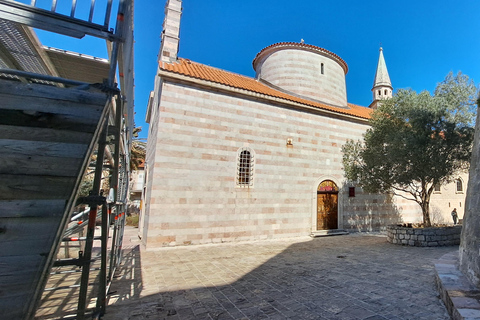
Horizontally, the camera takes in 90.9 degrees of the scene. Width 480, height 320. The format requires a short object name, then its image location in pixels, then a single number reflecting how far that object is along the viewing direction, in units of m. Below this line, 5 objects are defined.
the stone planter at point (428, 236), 9.62
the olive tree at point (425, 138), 9.45
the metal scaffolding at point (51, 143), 1.34
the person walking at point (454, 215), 18.36
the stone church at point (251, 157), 9.50
